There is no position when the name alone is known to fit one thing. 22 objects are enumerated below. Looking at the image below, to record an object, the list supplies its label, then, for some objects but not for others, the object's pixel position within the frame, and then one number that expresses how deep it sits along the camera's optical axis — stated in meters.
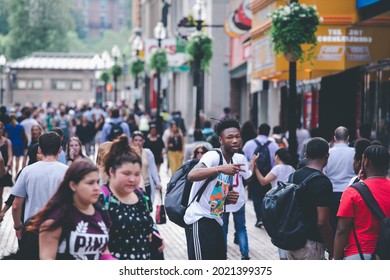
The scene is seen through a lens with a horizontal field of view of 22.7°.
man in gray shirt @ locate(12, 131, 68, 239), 8.93
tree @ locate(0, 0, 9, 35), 98.49
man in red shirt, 7.38
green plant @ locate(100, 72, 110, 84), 74.94
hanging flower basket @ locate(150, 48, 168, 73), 40.16
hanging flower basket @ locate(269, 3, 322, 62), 16.97
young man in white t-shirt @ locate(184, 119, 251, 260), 8.53
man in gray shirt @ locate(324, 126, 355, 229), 11.70
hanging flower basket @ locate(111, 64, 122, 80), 59.44
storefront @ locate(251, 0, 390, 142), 21.50
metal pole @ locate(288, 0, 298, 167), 15.90
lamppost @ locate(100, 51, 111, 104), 74.94
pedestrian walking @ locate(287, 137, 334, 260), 7.85
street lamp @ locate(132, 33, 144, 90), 44.78
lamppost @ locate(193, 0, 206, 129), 27.00
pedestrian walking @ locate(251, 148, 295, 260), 13.63
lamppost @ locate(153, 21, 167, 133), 35.12
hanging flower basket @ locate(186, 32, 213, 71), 30.39
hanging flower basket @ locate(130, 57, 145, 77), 52.94
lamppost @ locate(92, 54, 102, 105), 97.50
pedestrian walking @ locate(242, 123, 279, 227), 16.42
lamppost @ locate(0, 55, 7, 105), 42.12
